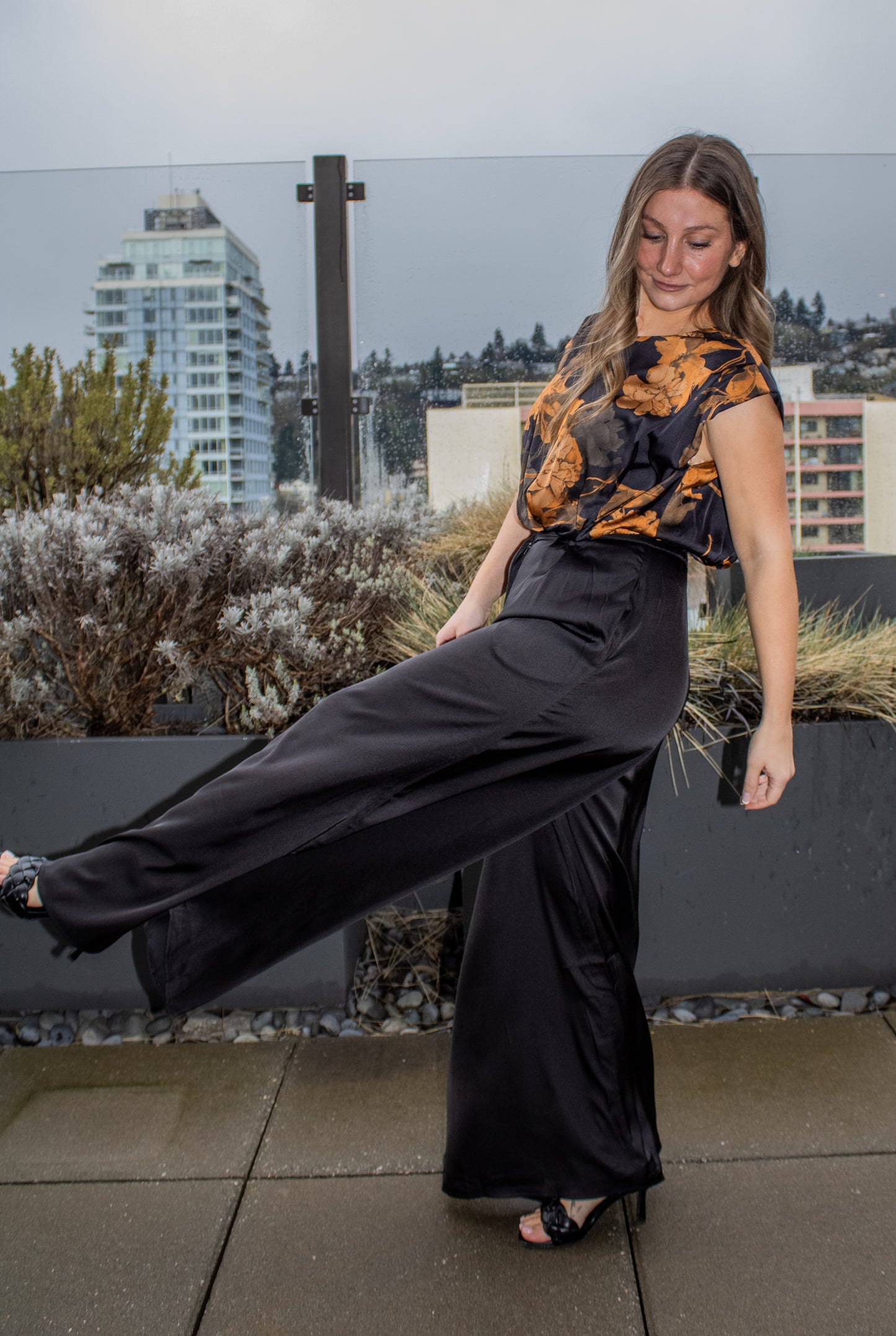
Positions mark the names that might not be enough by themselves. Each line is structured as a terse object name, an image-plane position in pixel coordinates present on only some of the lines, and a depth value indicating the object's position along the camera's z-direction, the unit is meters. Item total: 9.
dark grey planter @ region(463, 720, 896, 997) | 2.68
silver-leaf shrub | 2.84
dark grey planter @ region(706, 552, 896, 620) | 4.20
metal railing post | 5.52
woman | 1.42
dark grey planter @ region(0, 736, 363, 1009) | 2.66
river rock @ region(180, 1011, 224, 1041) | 2.64
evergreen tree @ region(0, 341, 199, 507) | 4.71
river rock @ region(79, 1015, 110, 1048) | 2.62
